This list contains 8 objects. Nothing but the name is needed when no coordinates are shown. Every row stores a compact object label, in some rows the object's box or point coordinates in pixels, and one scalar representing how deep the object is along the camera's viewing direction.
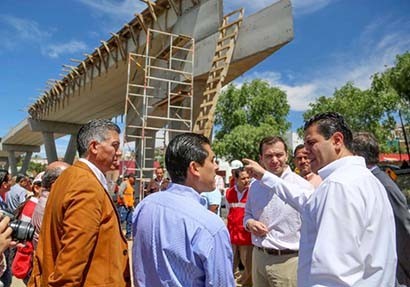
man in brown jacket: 1.97
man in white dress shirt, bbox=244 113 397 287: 1.74
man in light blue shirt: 1.74
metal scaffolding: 11.15
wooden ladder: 9.88
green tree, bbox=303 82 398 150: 29.81
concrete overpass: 9.21
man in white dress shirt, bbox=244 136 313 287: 3.22
